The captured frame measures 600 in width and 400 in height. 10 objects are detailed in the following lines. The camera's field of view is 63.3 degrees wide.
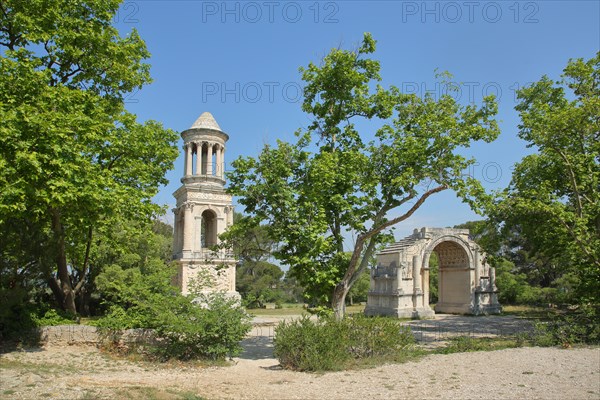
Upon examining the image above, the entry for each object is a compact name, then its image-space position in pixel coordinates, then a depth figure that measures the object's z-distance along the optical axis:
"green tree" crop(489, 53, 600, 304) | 15.39
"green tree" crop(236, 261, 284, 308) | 49.78
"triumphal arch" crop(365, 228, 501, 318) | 28.41
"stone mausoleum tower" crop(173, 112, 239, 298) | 31.31
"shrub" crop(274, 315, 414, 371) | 11.20
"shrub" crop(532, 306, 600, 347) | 14.30
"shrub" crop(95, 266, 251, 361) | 12.12
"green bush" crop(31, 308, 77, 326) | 13.95
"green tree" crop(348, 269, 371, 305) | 48.16
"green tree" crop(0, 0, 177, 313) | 11.42
